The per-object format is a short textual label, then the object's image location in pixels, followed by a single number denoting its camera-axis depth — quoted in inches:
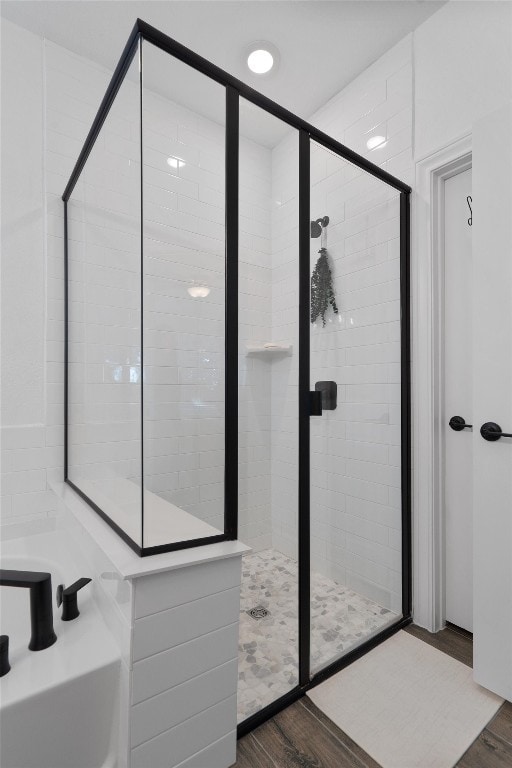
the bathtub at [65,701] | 35.4
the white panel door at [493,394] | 54.7
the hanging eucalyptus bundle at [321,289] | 61.1
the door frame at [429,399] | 71.5
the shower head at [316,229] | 60.9
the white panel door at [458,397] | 70.0
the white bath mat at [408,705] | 46.8
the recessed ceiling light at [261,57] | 77.0
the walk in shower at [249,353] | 46.7
